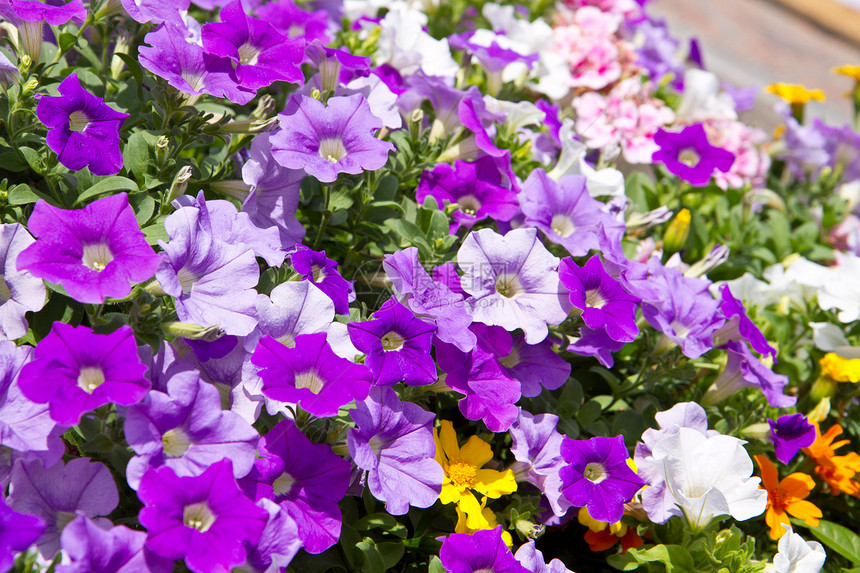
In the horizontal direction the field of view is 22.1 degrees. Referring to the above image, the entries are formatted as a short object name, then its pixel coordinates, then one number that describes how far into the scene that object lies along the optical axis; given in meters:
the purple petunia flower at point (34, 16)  1.13
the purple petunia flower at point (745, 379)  1.21
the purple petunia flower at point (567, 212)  1.21
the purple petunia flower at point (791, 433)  1.20
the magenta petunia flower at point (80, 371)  1.03
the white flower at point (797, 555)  1.14
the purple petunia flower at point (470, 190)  1.22
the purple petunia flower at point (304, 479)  1.07
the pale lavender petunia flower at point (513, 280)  1.15
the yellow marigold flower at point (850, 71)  1.55
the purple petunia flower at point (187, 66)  1.13
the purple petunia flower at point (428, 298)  1.12
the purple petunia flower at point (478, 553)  1.09
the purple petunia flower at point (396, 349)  1.09
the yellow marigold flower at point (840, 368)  1.25
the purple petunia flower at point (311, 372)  1.07
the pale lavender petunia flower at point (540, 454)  1.14
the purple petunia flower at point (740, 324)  1.21
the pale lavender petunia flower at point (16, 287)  1.08
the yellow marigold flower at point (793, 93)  1.54
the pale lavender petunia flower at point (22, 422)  1.05
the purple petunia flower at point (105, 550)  1.02
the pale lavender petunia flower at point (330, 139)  1.15
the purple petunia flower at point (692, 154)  1.32
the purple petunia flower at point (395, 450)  1.09
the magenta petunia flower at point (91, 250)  1.05
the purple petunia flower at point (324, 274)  1.12
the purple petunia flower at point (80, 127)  1.11
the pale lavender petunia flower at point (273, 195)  1.15
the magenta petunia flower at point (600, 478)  1.13
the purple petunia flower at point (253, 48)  1.15
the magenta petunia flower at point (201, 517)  1.03
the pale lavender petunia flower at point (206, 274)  1.07
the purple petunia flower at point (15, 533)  1.02
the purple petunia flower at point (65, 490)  1.06
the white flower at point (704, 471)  1.15
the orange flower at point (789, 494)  1.21
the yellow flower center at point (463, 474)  1.13
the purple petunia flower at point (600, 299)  1.15
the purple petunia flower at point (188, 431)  1.05
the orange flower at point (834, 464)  1.24
